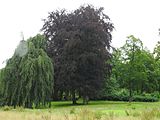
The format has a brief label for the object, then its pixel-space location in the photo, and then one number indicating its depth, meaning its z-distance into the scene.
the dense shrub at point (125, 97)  54.90
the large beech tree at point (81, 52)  41.94
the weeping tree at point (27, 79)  33.47
